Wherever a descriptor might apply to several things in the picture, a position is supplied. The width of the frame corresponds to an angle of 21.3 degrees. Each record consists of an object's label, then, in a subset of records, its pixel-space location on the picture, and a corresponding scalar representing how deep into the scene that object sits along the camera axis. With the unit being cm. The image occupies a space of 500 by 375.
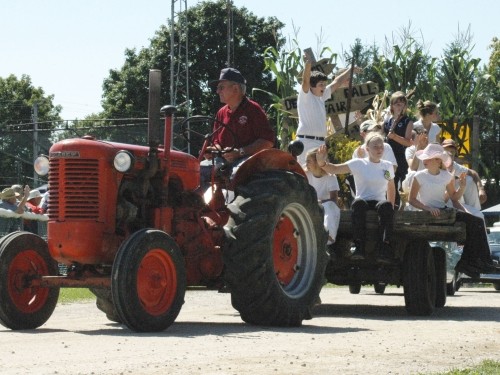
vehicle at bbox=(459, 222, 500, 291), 2129
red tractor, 1079
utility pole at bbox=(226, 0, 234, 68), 5919
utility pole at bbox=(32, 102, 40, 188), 3033
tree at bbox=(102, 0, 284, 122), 6069
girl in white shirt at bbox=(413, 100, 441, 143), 1648
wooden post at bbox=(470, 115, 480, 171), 2713
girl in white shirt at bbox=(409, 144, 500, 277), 1489
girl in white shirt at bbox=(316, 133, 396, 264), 1412
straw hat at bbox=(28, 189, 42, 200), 2107
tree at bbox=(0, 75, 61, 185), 8331
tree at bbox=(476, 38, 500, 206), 4391
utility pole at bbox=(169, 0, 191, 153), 4871
